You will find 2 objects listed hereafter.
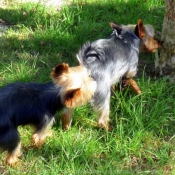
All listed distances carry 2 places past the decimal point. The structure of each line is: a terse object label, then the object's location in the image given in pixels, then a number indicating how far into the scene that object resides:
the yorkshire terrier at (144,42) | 4.06
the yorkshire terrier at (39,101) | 3.16
